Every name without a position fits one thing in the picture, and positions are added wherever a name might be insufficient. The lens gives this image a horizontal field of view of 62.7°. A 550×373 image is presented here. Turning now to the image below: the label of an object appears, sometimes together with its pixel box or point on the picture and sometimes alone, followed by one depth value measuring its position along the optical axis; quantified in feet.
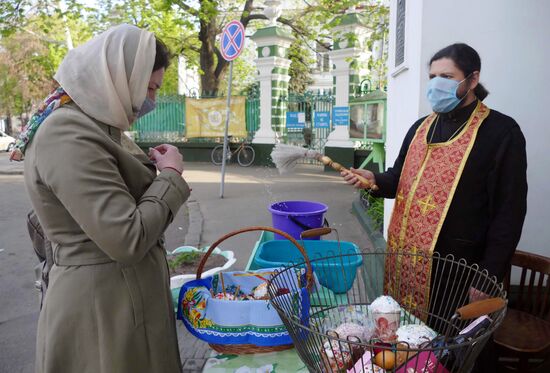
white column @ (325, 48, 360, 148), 37.22
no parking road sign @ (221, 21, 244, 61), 24.39
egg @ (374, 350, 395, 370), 3.55
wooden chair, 7.24
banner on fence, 44.62
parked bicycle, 44.21
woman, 4.00
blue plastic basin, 6.61
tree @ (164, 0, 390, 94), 46.75
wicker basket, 5.16
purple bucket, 9.27
